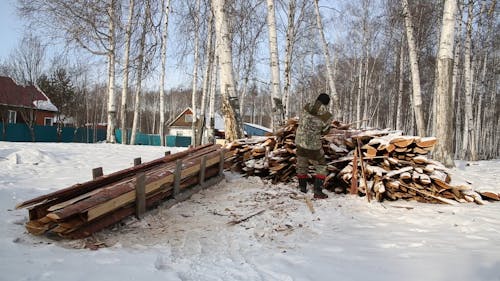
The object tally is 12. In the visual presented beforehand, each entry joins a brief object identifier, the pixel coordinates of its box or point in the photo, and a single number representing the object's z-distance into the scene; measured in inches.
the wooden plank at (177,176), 185.3
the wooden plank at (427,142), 200.1
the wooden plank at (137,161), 217.5
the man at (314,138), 210.7
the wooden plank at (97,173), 177.8
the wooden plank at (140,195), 152.5
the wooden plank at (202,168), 213.9
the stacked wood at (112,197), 125.6
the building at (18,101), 968.9
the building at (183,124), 1752.7
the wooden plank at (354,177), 204.8
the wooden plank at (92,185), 139.7
